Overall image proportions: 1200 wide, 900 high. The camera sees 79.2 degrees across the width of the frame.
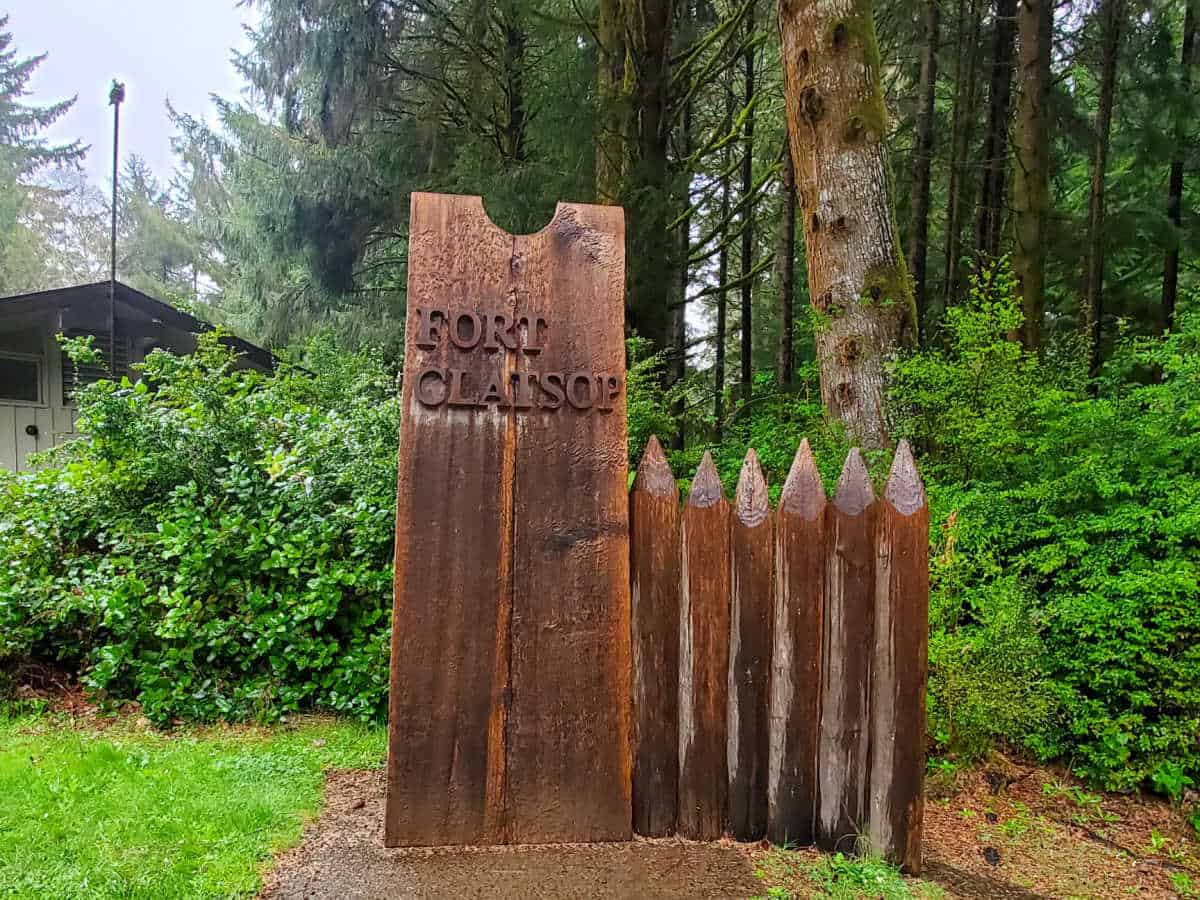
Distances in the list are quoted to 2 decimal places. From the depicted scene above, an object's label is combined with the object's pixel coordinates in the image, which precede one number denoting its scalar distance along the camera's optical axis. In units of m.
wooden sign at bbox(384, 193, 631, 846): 2.35
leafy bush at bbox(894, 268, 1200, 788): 3.11
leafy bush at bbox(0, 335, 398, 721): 3.89
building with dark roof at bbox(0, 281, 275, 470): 11.45
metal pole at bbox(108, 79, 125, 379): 11.13
